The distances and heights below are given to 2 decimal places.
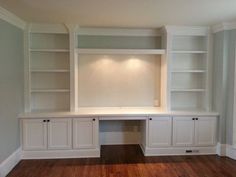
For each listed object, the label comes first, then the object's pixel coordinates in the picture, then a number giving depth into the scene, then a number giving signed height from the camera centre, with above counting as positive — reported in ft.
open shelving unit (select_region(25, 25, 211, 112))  9.67 +1.12
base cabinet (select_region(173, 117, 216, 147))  9.41 -2.71
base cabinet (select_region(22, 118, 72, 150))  8.92 -2.74
